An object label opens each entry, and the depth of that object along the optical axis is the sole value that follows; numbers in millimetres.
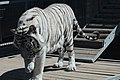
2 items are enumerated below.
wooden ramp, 7286
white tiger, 4945
